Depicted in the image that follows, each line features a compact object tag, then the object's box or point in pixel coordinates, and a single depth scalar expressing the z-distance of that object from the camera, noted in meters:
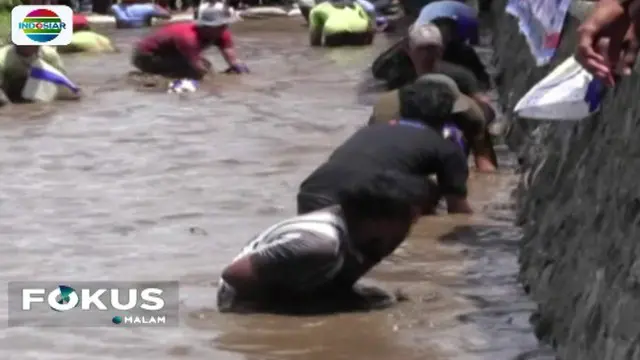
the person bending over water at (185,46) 16.33
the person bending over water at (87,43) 19.92
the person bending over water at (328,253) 6.77
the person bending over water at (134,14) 24.75
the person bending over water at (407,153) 6.98
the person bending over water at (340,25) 20.69
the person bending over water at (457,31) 10.48
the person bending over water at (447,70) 9.38
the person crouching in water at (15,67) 14.80
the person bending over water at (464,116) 8.73
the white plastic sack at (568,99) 6.24
